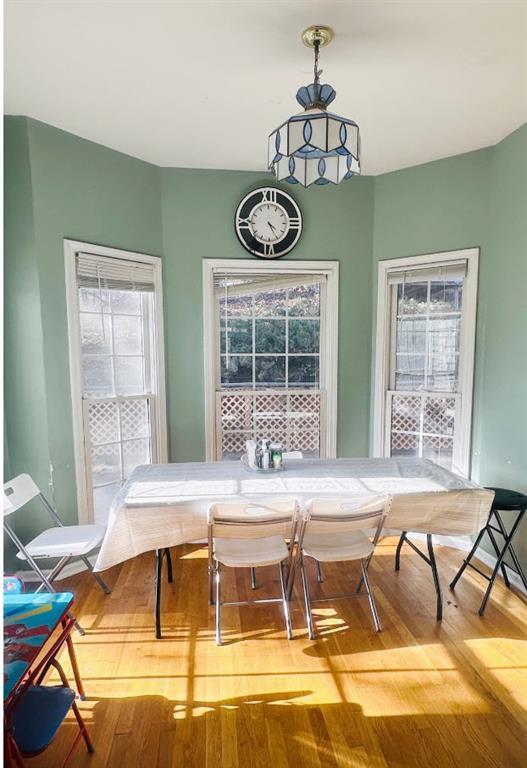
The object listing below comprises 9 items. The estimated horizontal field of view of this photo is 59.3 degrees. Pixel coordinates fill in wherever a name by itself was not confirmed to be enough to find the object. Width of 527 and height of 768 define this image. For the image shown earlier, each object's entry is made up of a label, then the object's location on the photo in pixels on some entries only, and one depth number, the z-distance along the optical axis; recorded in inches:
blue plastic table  63.1
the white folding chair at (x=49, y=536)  115.7
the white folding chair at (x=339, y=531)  103.7
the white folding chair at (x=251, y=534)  101.2
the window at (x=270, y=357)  167.0
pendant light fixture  87.0
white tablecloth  105.3
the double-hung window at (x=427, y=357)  153.9
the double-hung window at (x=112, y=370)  140.6
